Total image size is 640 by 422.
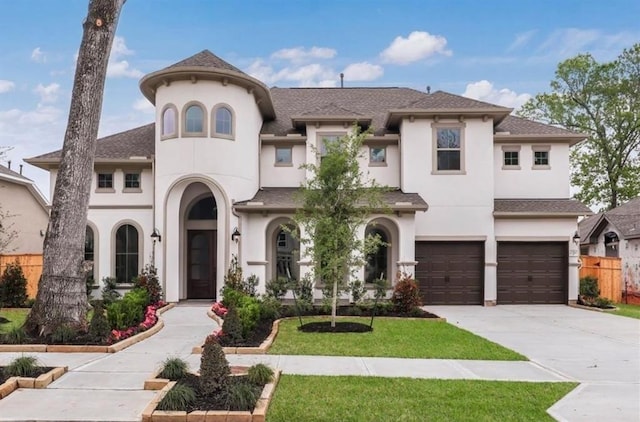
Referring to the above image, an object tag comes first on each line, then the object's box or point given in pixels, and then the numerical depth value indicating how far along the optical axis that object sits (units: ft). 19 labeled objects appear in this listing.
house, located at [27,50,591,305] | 54.85
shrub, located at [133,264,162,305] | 49.42
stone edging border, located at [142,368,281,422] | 17.03
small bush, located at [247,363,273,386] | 20.80
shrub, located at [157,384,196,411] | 17.67
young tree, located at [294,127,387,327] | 38.06
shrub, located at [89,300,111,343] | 30.35
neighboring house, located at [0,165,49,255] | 68.53
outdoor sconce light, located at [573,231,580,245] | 56.59
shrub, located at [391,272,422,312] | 46.62
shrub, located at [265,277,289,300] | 50.39
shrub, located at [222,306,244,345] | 30.45
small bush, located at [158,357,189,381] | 21.61
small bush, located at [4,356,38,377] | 21.74
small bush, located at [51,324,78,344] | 29.76
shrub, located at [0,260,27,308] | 51.11
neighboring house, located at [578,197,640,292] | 75.31
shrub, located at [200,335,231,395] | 19.31
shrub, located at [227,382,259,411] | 17.90
